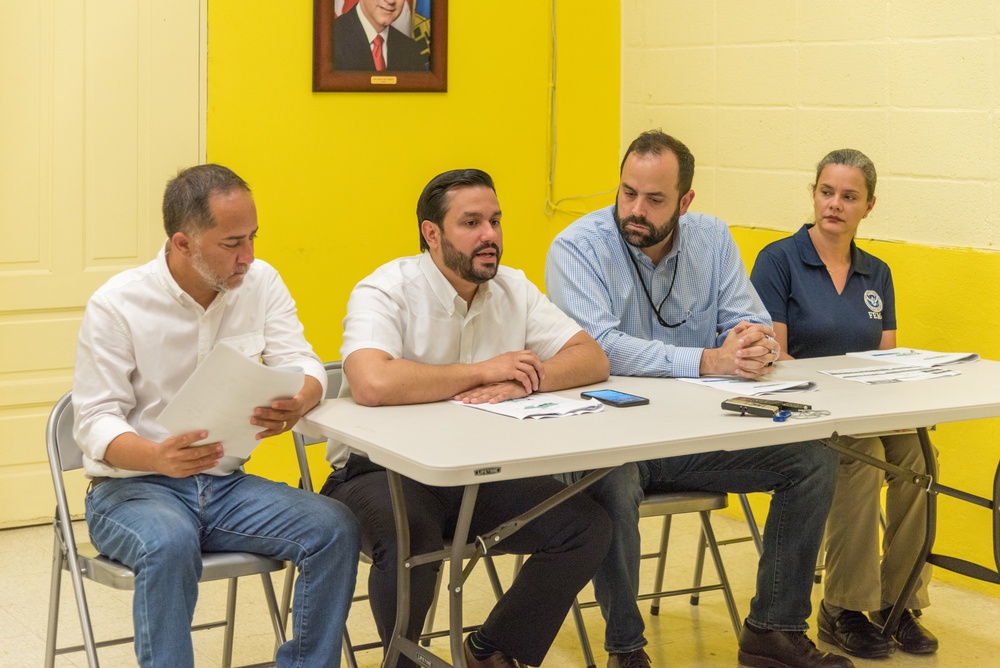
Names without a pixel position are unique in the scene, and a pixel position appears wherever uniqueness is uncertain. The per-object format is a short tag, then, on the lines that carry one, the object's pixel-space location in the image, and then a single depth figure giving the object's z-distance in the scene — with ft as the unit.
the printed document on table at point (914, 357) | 10.77
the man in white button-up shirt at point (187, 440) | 7.95
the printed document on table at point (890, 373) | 9.91
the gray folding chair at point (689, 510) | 9.70
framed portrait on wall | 14.60
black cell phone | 8.86
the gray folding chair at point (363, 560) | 9.32
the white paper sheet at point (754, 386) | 9.42
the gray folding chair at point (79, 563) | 8.04
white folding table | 7.30
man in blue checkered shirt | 9.53
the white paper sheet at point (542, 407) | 8.47
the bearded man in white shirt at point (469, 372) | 8.77
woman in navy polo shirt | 10.95
